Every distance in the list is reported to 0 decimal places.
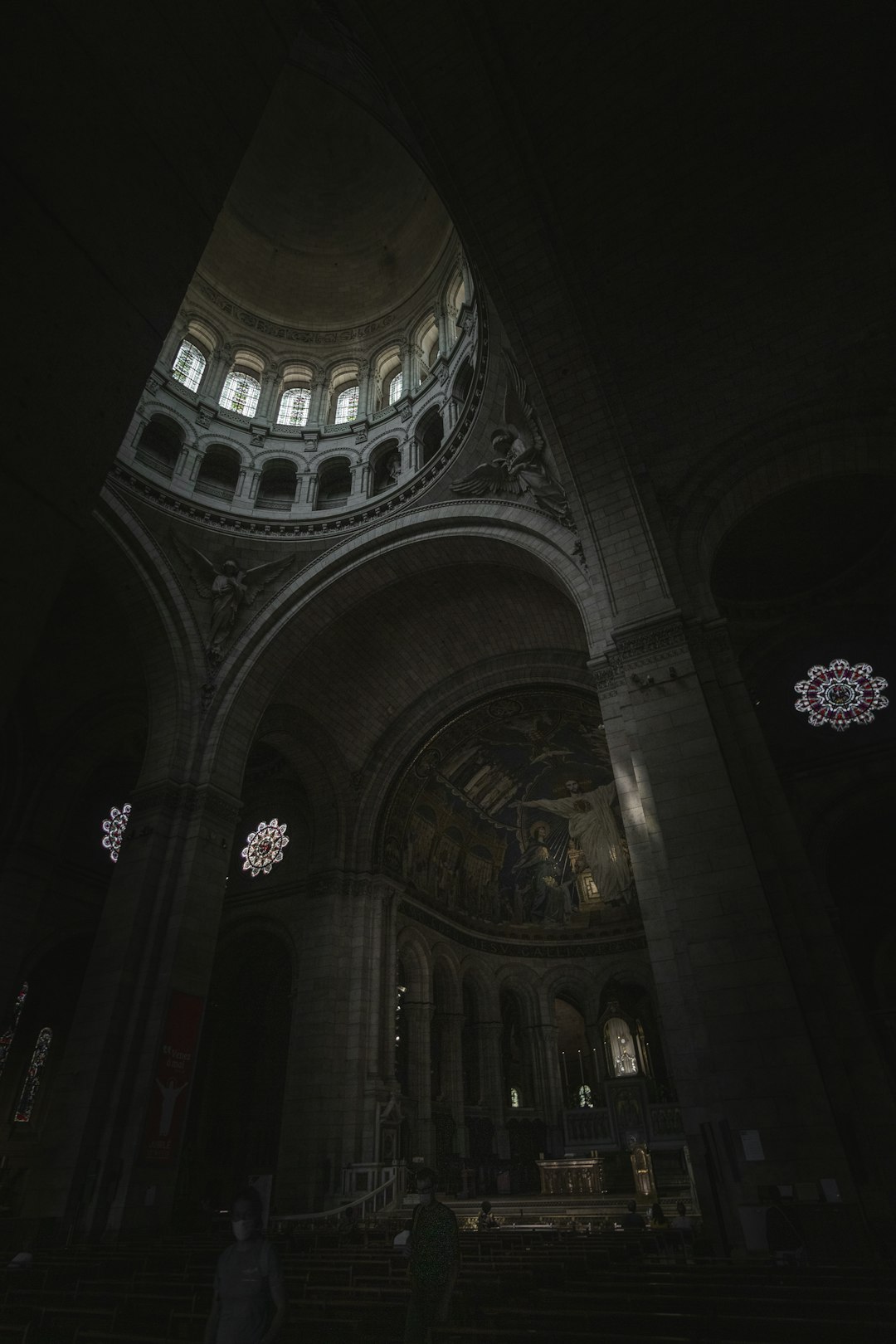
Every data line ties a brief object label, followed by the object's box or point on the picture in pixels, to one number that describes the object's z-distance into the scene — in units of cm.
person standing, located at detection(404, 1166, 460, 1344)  360
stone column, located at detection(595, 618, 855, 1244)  760
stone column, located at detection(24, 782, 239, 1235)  1135
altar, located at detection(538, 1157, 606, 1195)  1811
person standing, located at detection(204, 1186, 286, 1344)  288
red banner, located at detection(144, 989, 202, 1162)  1211
